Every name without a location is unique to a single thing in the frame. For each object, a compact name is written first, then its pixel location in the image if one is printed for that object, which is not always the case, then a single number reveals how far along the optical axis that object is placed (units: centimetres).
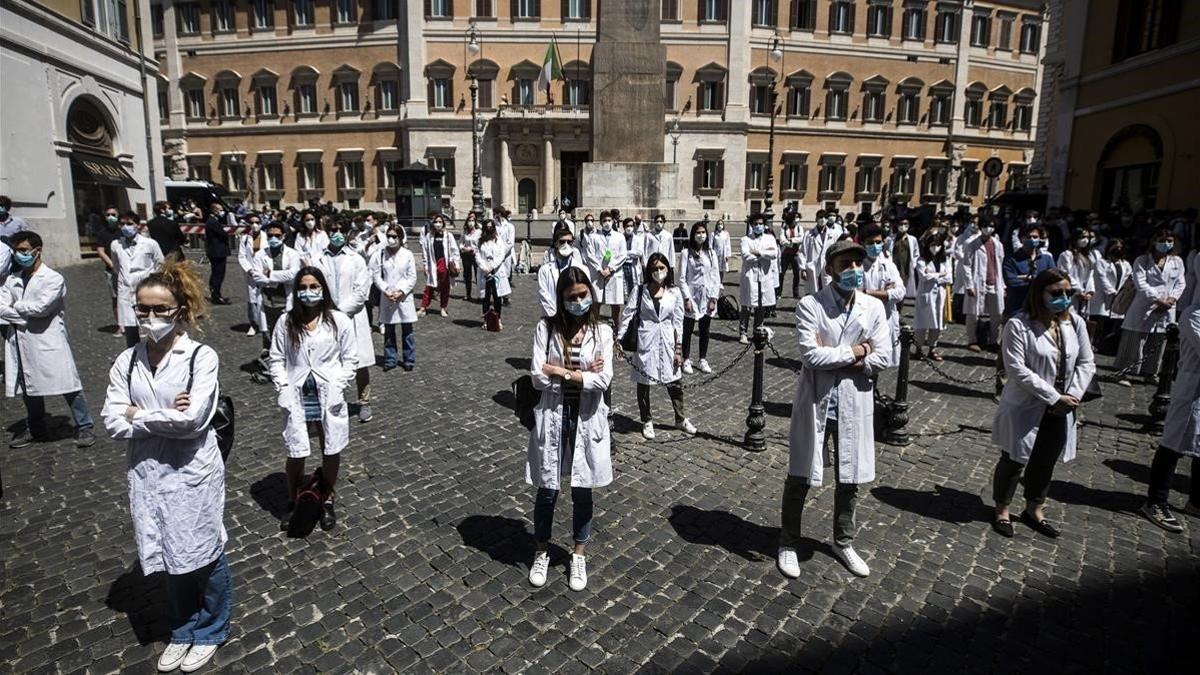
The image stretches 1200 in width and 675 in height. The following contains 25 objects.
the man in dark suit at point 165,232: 1266
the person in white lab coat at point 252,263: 972
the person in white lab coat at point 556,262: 761
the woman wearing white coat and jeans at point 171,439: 301
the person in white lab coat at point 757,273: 1083
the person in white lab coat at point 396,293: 866
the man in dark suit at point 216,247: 1312
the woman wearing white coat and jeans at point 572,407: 379
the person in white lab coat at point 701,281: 924
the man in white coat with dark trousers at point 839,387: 396
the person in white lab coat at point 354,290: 699
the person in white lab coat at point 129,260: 850
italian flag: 3334
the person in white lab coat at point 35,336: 583
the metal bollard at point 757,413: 622
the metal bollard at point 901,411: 644
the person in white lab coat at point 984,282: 1058
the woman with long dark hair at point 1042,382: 445
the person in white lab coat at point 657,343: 650
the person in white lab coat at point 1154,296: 874
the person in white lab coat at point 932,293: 970
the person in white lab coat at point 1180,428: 474
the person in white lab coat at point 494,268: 1159
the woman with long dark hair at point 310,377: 438
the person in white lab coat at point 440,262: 1306
